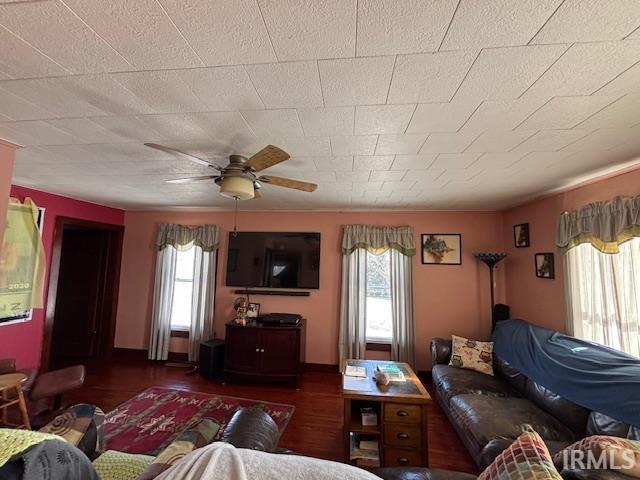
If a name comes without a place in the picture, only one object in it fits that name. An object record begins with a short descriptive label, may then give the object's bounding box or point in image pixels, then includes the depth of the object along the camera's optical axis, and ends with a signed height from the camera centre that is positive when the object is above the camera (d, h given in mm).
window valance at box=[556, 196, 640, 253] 2061 +450
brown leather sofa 1687 -1053
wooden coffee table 1990 -1144
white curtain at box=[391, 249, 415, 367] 3789 -518
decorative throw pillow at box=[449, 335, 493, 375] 2992 -905
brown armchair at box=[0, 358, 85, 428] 2307 -1029
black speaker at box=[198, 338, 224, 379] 3633 -1227
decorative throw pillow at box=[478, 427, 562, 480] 836 -606
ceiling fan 1746 +659
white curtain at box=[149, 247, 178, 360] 4184 -554
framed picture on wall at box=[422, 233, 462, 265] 3951 +370
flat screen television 4121 +154
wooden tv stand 3525 -1090
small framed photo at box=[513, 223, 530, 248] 3377 +519
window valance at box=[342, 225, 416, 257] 3936 +492
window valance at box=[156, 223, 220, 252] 4297 +504
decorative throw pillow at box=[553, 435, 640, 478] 985 -676
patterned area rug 2309 -1472
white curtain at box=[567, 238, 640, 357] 2146 -143
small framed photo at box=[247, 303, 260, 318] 4004 -597
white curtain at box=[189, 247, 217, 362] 4121 -485
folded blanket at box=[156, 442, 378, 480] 629 -481
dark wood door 4258 -444
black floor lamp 3477 +201
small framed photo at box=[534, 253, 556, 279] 2957 +127
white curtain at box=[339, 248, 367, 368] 3893 -489
